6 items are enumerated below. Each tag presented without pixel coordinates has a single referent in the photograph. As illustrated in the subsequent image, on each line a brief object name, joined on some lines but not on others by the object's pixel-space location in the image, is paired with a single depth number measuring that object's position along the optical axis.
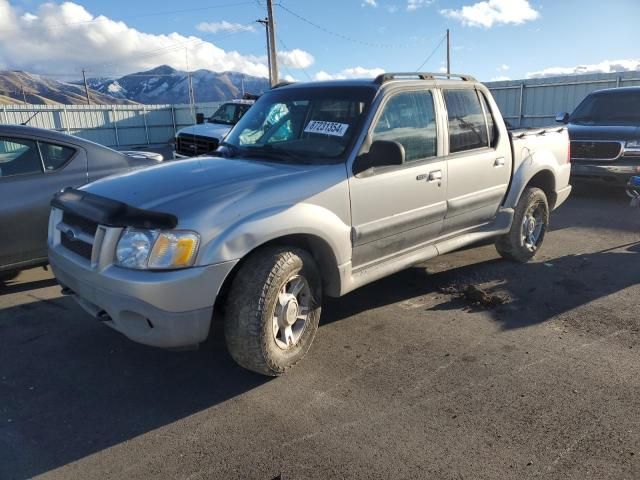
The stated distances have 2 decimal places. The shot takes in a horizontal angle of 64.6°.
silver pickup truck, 2.89
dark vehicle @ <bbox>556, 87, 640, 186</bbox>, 8.46
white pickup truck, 10.67
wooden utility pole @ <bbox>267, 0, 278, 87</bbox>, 25.09
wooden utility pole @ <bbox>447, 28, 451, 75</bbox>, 44.61
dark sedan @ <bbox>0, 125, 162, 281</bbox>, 4.66
